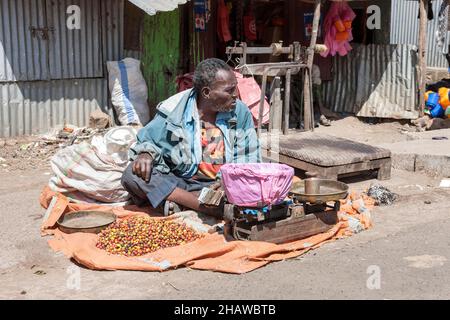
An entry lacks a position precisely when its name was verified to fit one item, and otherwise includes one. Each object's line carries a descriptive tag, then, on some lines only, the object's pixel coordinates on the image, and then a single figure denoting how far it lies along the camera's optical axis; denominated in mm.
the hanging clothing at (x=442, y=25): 11570
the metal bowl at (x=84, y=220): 5070
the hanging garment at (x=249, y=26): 11500
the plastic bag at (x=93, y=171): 5777
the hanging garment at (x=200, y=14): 10328
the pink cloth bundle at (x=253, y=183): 4441
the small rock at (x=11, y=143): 8820
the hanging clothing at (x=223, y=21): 10766
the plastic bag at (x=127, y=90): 9891
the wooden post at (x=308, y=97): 9445
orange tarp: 4340
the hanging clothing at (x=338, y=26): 11102
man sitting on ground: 5309
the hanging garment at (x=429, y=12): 11709
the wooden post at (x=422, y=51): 10828
